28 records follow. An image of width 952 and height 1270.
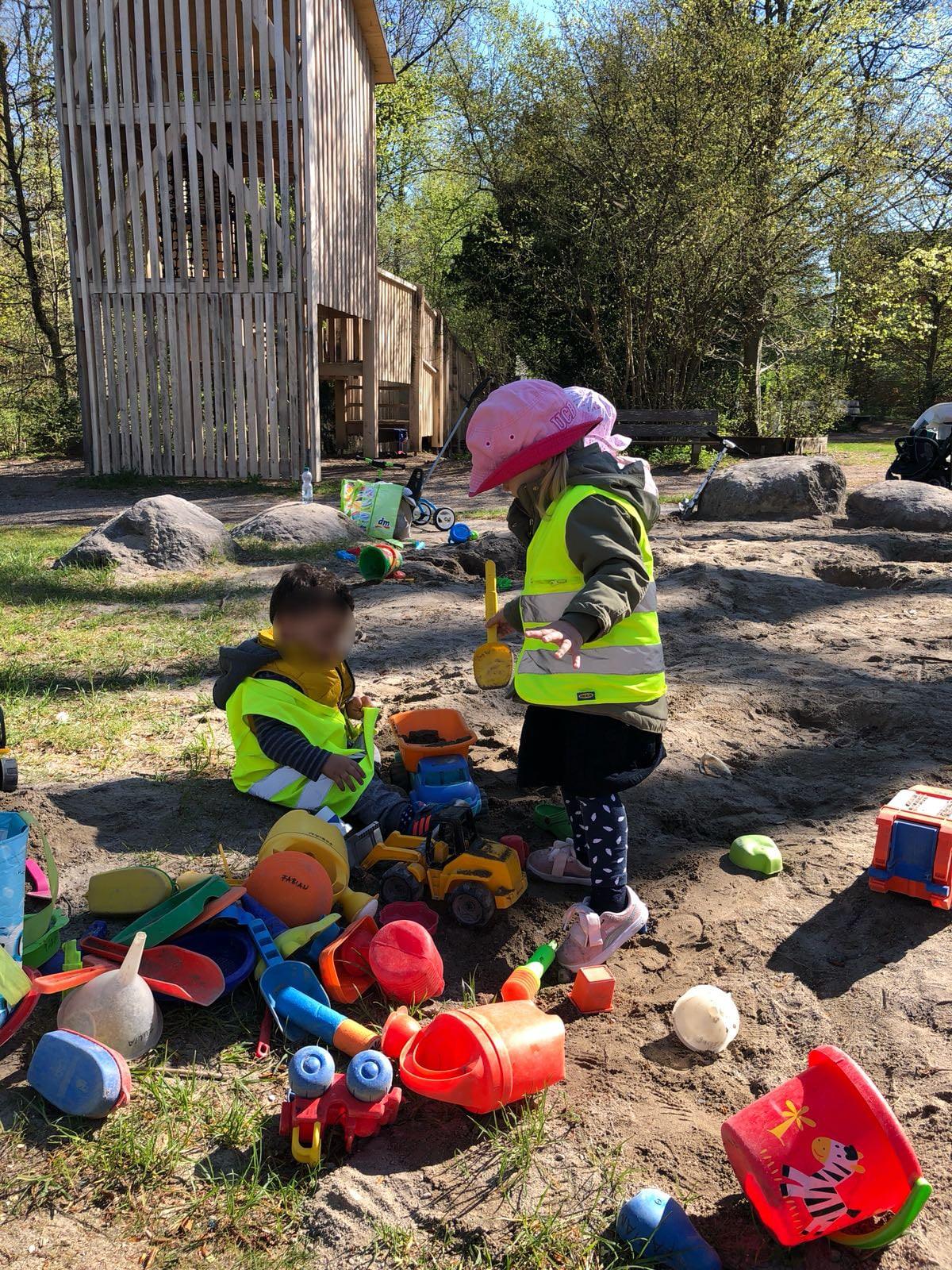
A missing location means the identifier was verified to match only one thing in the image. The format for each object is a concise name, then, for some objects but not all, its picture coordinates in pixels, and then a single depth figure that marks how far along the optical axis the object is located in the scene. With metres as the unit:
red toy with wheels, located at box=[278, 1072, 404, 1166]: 1.88
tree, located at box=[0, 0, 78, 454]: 17.00
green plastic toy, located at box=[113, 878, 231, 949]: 2.43
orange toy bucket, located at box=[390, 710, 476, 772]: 3.53
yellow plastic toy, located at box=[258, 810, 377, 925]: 2.64
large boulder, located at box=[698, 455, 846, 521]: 9.90
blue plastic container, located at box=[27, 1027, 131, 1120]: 1.93
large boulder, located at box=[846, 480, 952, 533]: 8.98
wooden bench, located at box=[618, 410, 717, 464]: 14.73
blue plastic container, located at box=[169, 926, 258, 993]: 2.45
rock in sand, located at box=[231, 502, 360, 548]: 8.30
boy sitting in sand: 3.19
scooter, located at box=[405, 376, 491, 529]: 9.29
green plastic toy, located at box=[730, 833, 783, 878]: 3.00
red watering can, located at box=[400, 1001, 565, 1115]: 1.94
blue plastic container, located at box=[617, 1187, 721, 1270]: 1.67
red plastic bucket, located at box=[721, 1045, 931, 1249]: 1.62
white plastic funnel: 2.09
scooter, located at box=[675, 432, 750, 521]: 10.02
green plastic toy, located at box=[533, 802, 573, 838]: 3.29
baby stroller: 11.12
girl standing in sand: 2.47
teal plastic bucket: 2.10
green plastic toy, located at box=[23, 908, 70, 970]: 2.33
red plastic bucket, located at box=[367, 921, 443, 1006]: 2.36
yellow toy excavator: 2.73
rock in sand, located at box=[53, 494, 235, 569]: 7.18
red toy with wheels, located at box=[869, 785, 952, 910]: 2.65
